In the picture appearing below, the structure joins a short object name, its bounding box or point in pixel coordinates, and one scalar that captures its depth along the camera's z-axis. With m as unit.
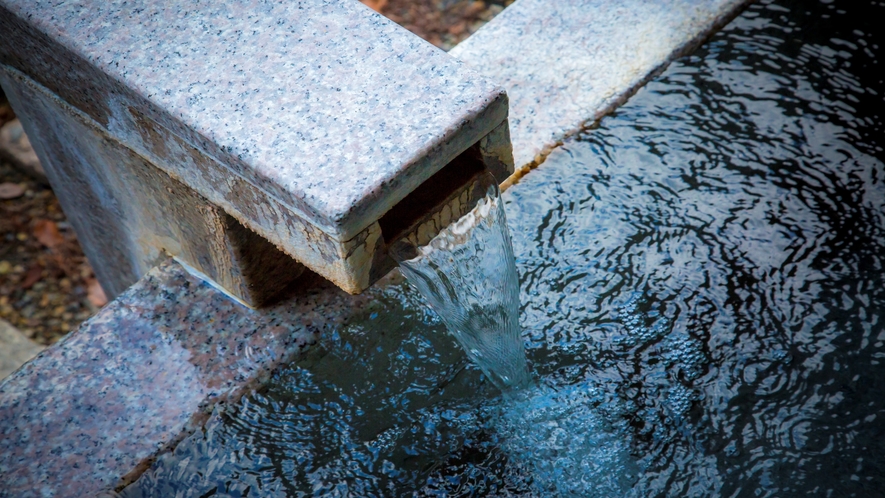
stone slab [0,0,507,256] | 1.35
